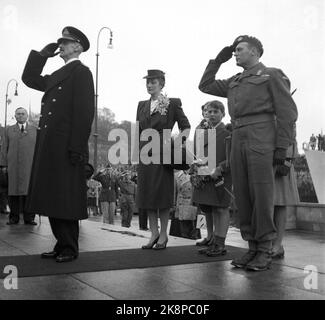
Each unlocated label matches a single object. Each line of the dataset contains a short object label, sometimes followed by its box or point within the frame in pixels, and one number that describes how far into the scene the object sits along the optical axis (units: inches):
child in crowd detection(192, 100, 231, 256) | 211.5
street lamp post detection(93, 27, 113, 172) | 936.0
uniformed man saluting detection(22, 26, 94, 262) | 181.6
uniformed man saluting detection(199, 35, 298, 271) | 176.7
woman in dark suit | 222.1
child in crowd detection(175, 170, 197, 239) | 370.6
